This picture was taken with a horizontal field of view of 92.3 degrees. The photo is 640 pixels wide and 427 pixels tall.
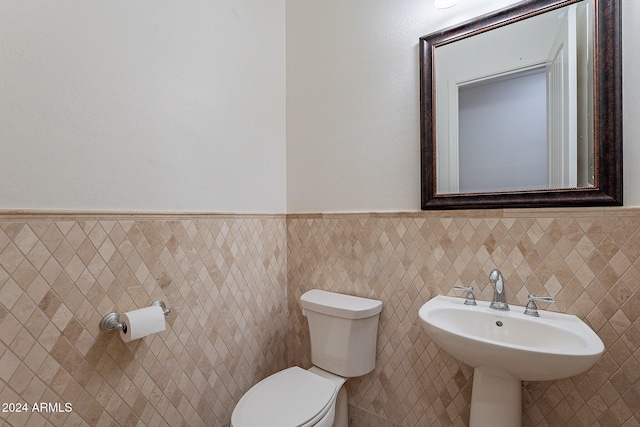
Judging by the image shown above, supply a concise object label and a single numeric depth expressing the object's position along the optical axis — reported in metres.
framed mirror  1.08
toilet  1.23
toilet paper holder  1.11
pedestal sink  0.88
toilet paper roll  1.09
